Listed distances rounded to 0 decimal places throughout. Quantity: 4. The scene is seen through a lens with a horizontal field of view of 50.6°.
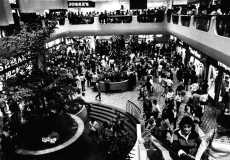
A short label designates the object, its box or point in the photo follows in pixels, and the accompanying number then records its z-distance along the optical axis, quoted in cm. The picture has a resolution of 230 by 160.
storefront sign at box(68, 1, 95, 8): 1679
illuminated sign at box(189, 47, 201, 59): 1599
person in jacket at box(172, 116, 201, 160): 596
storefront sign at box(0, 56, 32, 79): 983
